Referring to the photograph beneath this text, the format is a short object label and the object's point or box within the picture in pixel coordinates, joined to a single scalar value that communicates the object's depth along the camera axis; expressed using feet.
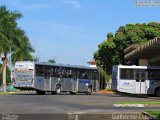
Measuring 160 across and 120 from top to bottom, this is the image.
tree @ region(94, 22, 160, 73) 197.26
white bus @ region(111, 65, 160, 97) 127.13
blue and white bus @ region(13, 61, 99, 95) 134.92
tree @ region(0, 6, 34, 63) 183.01
